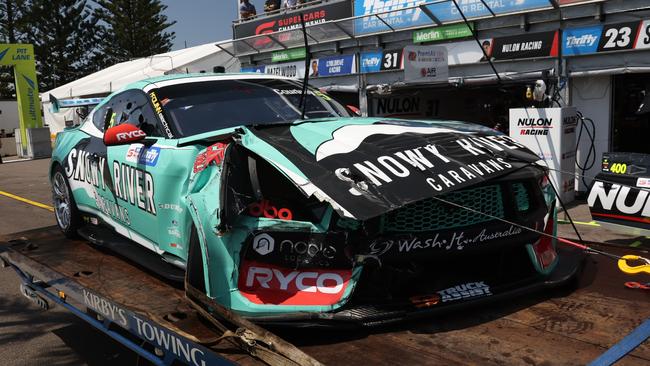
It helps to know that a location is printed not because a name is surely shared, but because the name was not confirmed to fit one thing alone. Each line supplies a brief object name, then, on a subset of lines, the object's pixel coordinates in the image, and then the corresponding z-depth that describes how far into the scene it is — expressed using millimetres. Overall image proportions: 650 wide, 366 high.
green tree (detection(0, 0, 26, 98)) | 44094
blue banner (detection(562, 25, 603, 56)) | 9125
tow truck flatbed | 2213
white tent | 24391
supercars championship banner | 13930
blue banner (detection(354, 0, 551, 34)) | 10164
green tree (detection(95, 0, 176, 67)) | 46312
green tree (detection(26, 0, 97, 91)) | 44906
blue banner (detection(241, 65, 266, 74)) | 16578
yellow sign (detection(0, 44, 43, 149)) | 24656
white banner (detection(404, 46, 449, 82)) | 9594
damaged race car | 2455
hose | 9258
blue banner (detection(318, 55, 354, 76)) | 13672
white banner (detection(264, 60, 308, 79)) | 15227
